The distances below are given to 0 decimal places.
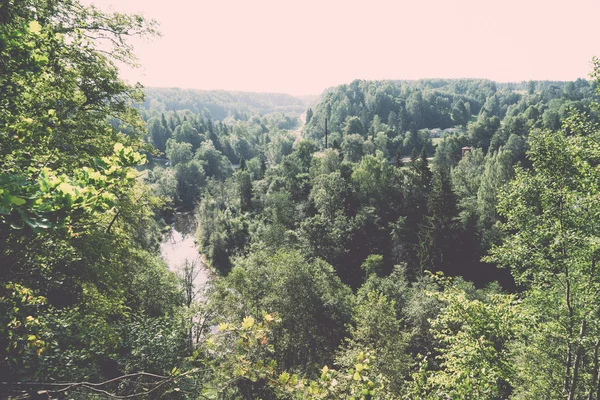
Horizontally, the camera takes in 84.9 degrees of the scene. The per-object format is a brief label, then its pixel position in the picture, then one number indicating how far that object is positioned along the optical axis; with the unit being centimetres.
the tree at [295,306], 2223
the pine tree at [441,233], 3647
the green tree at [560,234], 822
